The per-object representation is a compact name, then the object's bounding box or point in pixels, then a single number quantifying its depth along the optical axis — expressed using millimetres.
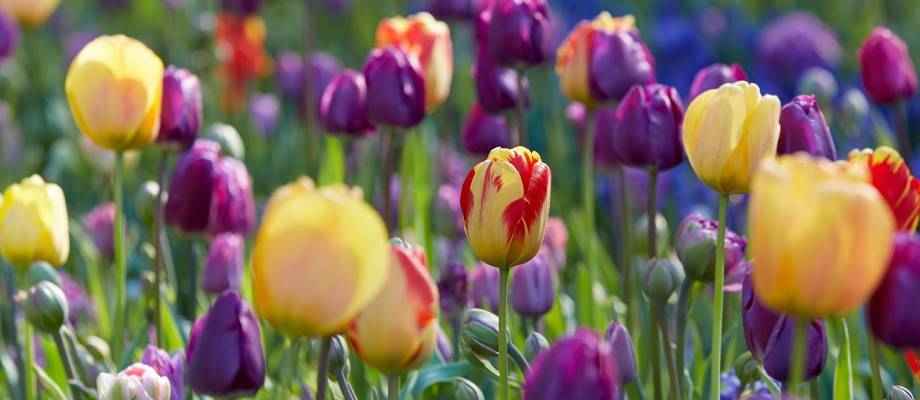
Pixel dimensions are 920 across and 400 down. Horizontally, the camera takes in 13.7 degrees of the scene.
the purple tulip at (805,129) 2187
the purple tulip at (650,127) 2284
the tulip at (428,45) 2497
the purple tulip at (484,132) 2678
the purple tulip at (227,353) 2107
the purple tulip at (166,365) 2228
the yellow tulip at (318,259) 1897
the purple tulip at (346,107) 2510
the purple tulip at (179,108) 2444
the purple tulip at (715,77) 2310
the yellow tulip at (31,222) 2288
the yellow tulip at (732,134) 2087
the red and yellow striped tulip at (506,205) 2082
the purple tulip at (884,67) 2571
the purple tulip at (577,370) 1951
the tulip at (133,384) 2145
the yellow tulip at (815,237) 1848
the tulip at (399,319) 1983
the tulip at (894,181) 2072
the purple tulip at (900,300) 1952
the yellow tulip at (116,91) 2284
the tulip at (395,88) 2400
